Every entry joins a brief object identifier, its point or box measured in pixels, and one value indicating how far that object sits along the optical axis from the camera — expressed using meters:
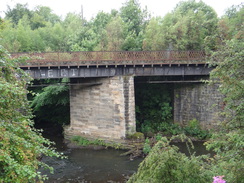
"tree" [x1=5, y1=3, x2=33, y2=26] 46.66
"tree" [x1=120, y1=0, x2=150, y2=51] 32.81
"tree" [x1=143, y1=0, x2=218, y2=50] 23.94
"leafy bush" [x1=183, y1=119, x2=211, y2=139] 22.86
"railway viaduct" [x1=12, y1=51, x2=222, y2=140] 19.56
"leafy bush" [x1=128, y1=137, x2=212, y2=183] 6.66
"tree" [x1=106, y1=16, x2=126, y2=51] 27.70
